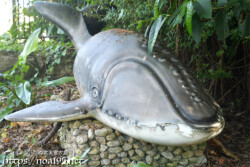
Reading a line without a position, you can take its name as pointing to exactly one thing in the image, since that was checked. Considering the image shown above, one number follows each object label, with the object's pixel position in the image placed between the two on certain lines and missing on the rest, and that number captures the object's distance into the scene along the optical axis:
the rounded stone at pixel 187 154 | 2.08
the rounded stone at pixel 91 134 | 2.13
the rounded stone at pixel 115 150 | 2.11
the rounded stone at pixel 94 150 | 2.12
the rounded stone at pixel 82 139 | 2.12
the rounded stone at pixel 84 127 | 2.18
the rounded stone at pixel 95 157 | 2.12
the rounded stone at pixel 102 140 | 2.13
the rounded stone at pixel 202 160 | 2.11
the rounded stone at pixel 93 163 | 2.12
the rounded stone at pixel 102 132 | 2.11
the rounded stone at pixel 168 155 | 2.06
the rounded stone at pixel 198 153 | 2.11
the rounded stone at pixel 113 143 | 2.11
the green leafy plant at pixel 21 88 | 2.88
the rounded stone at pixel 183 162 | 2.08
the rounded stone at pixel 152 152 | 2.07
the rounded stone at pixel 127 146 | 2.11
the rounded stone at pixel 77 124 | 2.21
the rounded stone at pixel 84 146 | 2.13
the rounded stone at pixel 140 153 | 2.09
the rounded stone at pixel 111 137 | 2.12
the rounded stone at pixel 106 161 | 2.11
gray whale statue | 1.71
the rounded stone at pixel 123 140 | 2.12
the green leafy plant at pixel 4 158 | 2.19
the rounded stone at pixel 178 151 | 2.06
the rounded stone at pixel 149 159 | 2.08
